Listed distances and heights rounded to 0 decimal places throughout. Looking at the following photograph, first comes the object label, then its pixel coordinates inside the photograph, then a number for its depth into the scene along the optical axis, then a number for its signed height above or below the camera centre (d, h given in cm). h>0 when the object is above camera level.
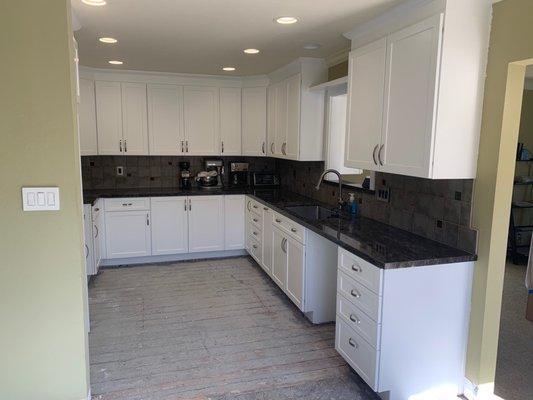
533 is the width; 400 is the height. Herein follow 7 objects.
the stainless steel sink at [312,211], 379 -59
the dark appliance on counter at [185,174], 524 -34
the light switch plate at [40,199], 194 -26
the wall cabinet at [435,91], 211 +35
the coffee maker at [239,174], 554 -35
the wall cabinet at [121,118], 474 +35
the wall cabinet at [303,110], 399 +41
